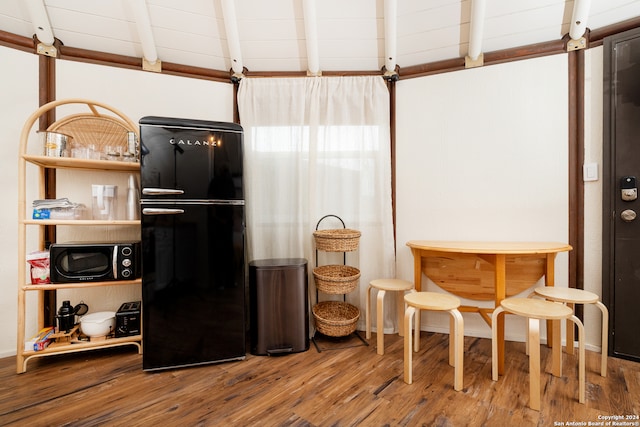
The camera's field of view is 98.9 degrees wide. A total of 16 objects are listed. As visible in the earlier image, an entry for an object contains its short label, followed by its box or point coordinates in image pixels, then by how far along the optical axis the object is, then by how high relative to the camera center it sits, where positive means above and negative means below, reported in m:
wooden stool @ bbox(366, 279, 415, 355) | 2.02 -0.67
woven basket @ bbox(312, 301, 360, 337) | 2.15 -0.87
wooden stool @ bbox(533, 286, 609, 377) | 1.64 -0.53
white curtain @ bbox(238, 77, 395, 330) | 2.41 +0.42
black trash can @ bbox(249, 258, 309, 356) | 2.04 -0.72
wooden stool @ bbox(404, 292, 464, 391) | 1.58 -0.64
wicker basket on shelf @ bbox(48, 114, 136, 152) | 2.12 +0.66
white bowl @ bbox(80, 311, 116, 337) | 1.93 -0.79
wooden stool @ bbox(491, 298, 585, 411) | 1.41 -0.59
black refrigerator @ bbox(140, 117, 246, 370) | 1.80 -0.20
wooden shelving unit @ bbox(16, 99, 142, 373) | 1.75 +0.35
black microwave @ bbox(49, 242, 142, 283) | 1.83 -0.33
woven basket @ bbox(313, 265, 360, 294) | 2.08 -0.54
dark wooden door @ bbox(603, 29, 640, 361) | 1.87 +0.12
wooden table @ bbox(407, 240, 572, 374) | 1.75 -0.44
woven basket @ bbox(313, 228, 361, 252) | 2.09 -0.23
